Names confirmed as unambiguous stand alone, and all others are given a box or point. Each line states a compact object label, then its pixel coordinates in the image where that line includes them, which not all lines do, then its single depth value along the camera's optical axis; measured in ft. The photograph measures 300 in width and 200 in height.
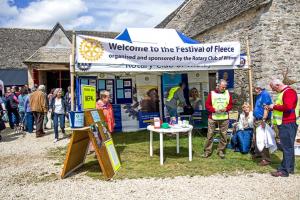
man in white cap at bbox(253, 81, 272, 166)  20.65
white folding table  20.29
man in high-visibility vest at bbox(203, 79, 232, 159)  22.15
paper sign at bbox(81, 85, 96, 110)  18.92
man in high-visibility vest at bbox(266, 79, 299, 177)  17.30
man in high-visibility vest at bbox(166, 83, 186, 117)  31.42
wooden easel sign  17.85
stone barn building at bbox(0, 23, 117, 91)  84.33
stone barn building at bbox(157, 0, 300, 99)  38.22
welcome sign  22.43
